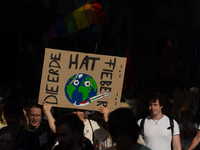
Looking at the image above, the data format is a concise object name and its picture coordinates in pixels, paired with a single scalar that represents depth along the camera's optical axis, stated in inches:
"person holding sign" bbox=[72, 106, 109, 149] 371.7
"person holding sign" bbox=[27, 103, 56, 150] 350.3
